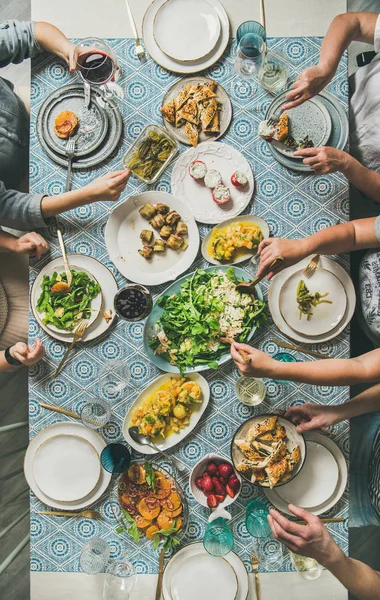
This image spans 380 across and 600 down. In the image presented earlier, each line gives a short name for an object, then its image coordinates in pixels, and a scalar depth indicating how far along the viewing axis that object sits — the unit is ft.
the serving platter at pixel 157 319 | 7.02
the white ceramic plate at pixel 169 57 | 7.17
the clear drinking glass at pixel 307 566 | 7.01
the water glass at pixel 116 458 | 6.92
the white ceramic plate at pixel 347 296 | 7.09
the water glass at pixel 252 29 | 6.88
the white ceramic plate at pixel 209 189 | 7.16
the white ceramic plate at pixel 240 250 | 7.14
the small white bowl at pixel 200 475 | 6.85
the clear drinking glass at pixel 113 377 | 7.11
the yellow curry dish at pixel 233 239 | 7.04
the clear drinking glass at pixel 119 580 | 6.89
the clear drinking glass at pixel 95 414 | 6.98
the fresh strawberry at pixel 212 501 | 6.82
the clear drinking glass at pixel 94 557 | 6.88
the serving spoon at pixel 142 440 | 6.97
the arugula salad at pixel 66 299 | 7.06
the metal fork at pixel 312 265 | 7.02
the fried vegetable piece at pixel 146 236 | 7.16
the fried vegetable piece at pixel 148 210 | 7.14
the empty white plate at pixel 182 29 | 7.21
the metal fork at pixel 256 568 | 7.05
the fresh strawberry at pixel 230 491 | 6.89
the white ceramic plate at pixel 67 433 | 7.14
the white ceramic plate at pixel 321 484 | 7.03
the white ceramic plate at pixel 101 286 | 7.15
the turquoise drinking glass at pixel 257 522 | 6.82
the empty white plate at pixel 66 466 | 7.15
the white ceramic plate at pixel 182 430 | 7.00
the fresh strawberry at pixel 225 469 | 6.87
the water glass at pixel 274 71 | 7.10
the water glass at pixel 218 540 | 6.64
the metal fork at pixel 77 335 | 7.06
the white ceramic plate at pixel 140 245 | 7.15
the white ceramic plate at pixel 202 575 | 7.00
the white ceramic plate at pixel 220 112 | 7.18
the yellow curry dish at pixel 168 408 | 6.89
